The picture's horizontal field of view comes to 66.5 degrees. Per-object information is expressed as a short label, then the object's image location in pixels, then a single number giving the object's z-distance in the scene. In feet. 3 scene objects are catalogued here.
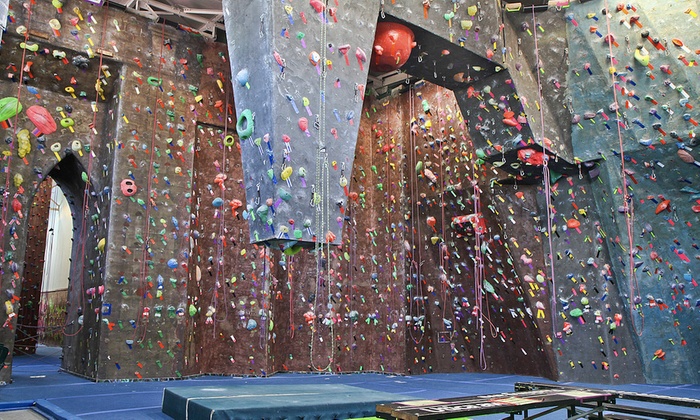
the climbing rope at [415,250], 27.09
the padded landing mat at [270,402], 10.87
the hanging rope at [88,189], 21.92
